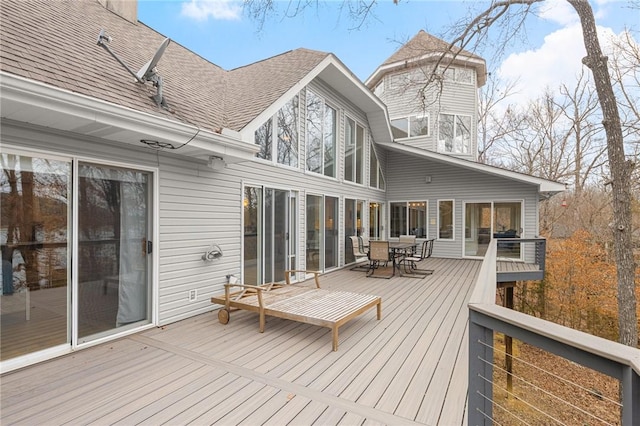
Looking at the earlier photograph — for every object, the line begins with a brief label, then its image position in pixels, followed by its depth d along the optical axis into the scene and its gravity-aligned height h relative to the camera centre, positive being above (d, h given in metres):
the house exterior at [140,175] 3.00 +0.57
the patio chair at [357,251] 8.34 -0.99
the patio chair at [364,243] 8.78 -0.85
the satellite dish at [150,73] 3.90 +1.85
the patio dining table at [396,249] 7.81 -0.89
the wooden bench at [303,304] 3.65 -1.20
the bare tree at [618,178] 5.52 +0.65
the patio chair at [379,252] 7.42 -0.90
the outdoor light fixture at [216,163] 4.70 +0.78
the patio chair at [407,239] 9.63 -0.78
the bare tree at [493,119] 16.77 +5.27
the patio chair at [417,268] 8.10 -1.48
